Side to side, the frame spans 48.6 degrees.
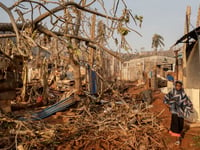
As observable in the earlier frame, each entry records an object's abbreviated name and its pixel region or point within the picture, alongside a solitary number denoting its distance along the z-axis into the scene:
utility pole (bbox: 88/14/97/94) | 11.48
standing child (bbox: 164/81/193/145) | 5.16
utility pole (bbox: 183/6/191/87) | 8.84
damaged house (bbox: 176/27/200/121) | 6.77
